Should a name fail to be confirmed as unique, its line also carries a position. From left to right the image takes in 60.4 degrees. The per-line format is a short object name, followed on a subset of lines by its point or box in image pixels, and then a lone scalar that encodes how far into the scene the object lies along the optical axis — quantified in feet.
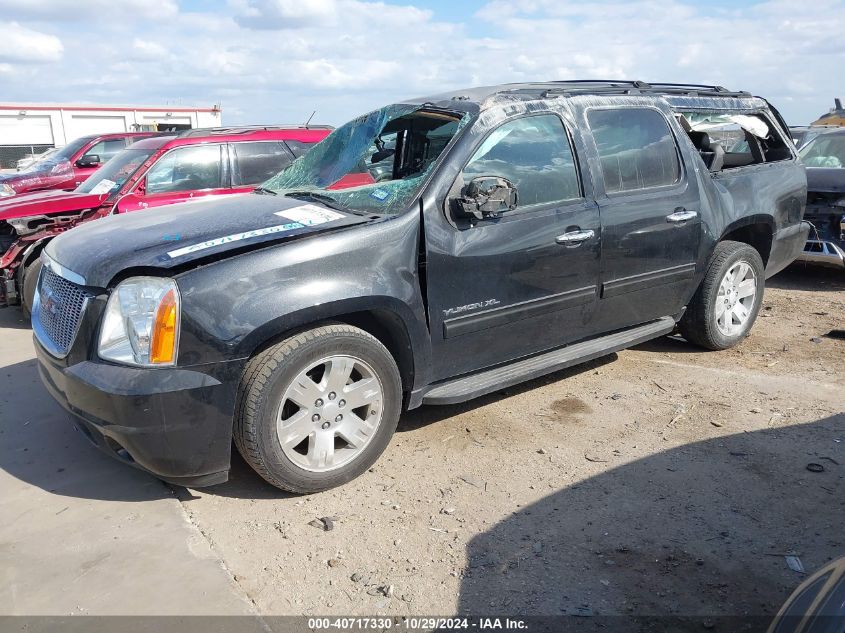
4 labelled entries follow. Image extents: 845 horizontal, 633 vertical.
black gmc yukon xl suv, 10.26
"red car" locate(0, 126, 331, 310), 22.22
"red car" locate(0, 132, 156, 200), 38.40
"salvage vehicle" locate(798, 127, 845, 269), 24.30
